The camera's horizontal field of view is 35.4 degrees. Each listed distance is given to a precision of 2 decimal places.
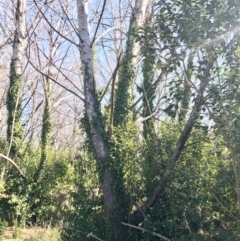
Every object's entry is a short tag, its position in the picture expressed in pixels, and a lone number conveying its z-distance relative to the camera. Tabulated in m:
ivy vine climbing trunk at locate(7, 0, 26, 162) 10.22
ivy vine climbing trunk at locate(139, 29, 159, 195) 4.22
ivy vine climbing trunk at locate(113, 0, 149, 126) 7.05
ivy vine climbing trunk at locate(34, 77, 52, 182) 11.22
